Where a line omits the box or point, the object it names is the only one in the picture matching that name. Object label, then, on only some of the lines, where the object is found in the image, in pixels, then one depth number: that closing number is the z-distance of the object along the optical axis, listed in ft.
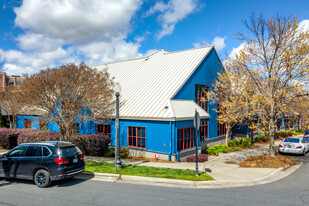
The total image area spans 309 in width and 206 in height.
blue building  51.78
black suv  30.19
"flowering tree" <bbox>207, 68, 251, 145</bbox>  56.55
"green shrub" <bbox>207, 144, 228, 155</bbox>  60.97
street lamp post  39.48
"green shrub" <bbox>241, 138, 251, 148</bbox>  75.41
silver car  60.19
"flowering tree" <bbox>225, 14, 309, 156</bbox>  45.34
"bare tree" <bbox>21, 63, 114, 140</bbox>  45.16
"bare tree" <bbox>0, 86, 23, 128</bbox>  75.10
